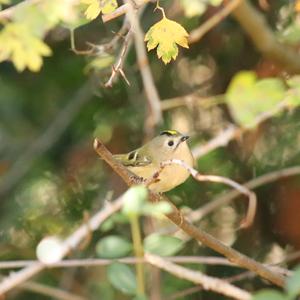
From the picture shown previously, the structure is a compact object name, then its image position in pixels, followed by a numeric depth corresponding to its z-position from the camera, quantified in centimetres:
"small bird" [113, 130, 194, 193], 591
